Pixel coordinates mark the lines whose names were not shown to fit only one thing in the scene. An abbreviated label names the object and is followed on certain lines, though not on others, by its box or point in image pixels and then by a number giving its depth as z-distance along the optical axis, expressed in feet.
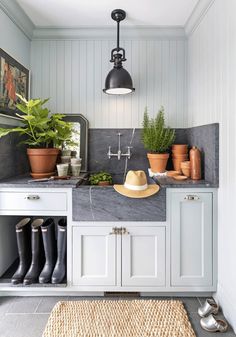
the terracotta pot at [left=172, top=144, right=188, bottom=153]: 8.80
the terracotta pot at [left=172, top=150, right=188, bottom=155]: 8.84
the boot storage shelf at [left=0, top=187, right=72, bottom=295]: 7.08
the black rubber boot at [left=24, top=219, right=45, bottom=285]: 7.19
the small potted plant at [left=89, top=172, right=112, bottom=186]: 8.72
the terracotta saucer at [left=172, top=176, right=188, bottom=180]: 7.82
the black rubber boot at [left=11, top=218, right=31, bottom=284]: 7.20
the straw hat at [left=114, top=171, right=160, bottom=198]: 6.91
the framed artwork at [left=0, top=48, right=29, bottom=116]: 7.44
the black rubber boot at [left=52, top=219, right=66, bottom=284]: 7.12
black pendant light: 8.32
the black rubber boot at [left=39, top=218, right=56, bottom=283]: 7.16
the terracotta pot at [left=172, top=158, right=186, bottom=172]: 8.81
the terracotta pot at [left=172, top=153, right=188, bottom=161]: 8.79
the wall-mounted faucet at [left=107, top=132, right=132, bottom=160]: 9.54
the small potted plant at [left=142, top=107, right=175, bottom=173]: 8.67
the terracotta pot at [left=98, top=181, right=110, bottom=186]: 8.66
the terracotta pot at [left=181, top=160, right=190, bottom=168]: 8.14
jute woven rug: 5.87
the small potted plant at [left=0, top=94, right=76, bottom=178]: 7.67
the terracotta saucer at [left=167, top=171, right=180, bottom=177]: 8.41
